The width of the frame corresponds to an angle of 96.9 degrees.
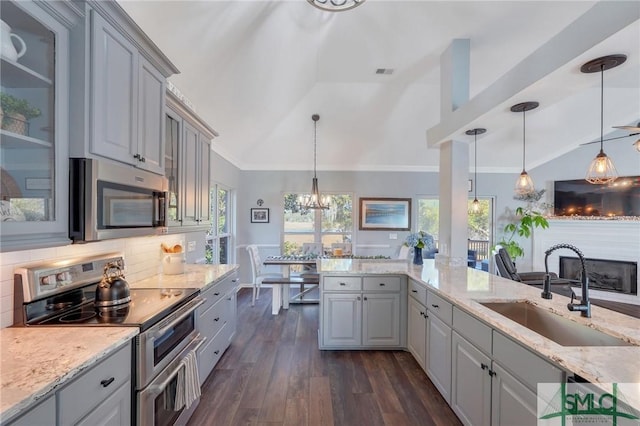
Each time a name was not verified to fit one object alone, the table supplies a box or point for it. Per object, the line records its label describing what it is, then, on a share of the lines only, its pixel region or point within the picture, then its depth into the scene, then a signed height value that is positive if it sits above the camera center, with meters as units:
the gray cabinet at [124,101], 1.48 +0.67
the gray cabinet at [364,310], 3.13 -1.08
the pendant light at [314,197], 4.93 +0.29
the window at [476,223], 6.57 -0.24
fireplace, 5.32 -1.18
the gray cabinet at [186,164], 2.53 +0.48
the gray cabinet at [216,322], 2.42 -1.07
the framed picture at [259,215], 6.34 -0.08
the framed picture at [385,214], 6.46 -0.03
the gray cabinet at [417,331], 2.69 -1.19
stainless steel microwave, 1.40 +0.06
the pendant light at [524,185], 3.67 +0.37
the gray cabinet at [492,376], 1.35 -0.92
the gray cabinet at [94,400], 0.99 -0.75
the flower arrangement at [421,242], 3.49 -0.46
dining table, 4.54 -1.08
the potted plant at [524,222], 5.95 -0.20
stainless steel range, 1.47 -0.60
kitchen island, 1.13 -0.62
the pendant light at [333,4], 2.20 +1.68
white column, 3.22 +0.39
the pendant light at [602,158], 1.72 +0.53
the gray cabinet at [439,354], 2.20 -1.18
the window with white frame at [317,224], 6.45 -0.27
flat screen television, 5.27 +0.29
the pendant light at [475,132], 2.99 +0.87
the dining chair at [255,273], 4.84 -1.05
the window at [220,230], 4.88 -0.33
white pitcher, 1.13 +0.68
